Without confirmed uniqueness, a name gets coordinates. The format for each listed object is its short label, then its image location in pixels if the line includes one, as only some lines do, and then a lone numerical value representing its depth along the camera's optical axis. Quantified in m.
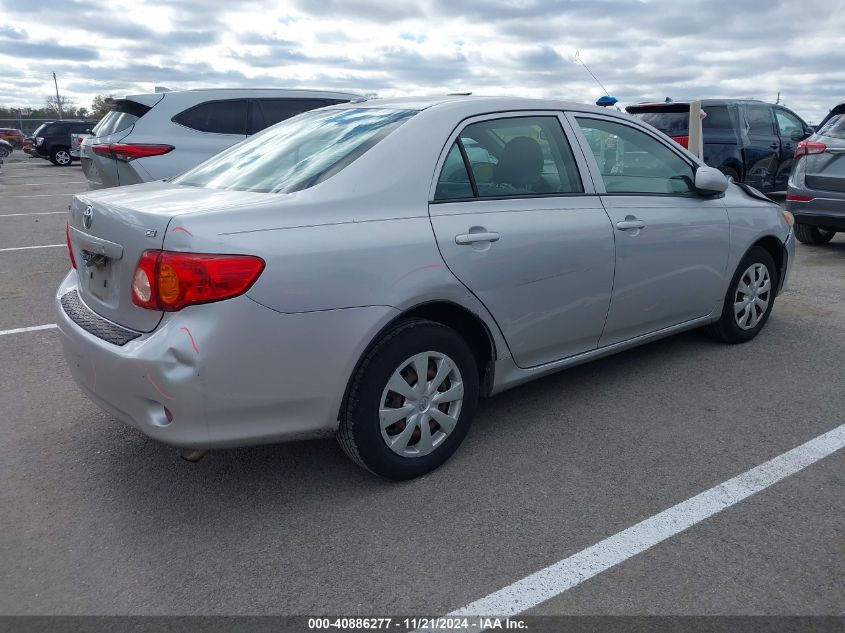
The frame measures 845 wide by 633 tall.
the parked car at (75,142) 24.72
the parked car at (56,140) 28.45
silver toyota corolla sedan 2.75
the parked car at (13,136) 36.62
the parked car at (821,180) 7.95
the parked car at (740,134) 11.21
